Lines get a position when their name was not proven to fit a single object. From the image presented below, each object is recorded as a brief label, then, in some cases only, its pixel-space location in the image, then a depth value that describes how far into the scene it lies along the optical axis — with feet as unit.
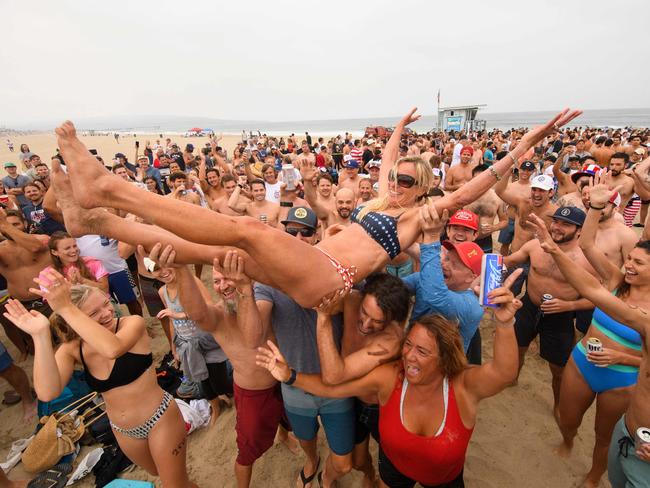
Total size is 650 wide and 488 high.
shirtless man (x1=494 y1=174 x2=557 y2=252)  16.14
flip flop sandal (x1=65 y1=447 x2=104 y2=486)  10.56
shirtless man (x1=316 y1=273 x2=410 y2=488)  6.83
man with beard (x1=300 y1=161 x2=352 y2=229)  14.88
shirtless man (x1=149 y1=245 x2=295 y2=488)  8.15
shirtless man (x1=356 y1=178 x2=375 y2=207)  19.62
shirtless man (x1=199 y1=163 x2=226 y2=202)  23.97
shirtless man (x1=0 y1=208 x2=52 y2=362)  14.19
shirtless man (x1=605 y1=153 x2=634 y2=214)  20.13
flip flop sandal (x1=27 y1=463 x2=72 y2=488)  10.35
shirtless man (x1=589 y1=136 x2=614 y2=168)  36.37
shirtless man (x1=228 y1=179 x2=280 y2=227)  19.44
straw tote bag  10.80
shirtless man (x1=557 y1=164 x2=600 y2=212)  15.79
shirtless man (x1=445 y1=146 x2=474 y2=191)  25.38
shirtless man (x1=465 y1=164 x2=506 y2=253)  18.40
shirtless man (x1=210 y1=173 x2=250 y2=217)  21.94
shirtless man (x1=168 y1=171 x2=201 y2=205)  18.66
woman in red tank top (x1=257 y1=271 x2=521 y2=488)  6.03
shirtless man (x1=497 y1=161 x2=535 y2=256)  19.73
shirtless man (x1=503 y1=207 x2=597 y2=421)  11.24
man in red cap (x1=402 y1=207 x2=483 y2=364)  7.43
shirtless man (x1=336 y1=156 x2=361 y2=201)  23.48
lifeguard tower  86.84
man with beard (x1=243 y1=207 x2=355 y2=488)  8.45
